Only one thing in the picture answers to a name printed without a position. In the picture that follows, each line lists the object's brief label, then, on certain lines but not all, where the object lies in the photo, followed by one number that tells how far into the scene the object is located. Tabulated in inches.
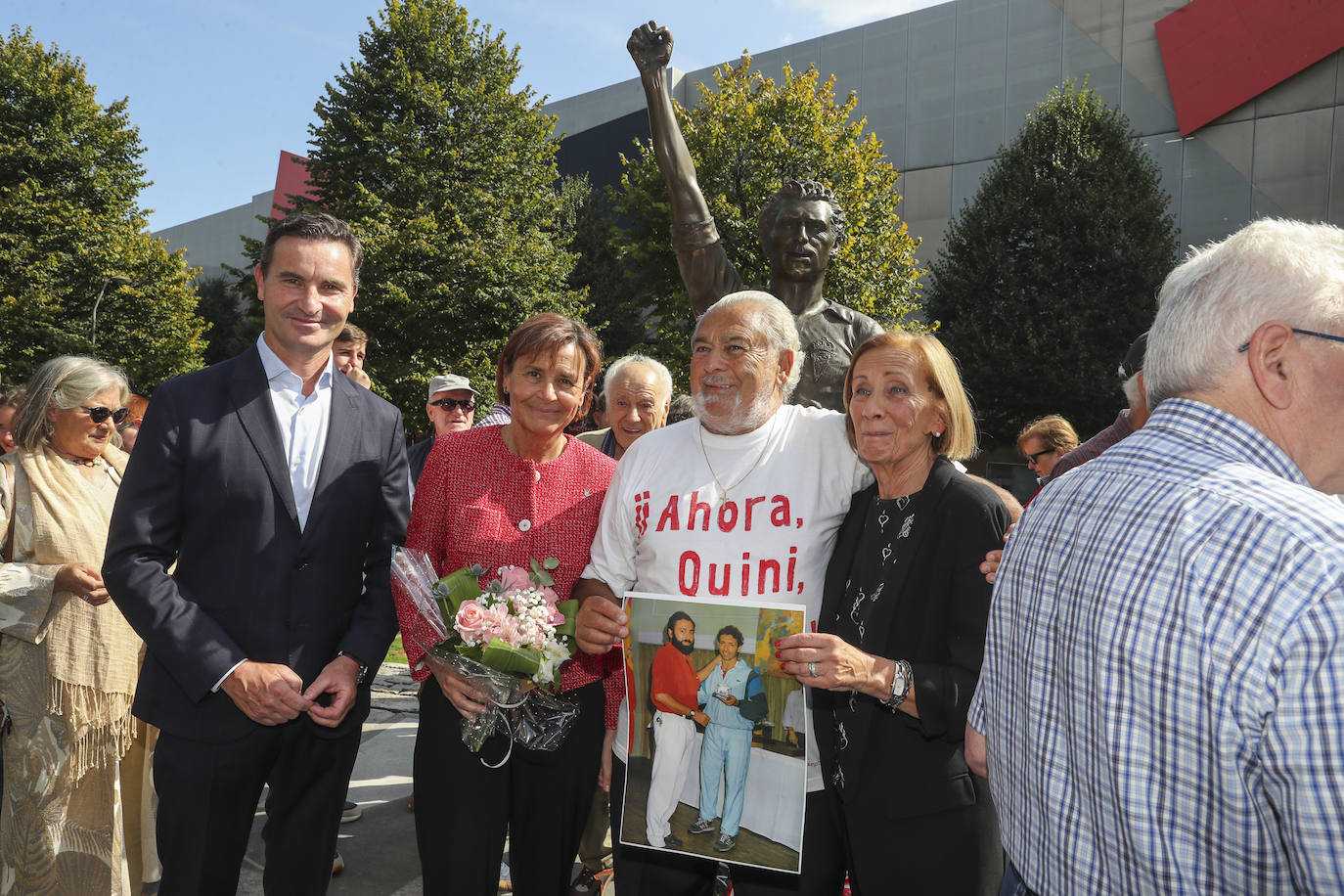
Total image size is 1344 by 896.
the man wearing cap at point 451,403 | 228.2
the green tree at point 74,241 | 1012.5
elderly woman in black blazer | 86.3
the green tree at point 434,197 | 906.1
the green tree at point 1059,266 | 802.8
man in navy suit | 101.0
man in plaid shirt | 43.7
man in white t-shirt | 97.4
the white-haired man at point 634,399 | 193.6
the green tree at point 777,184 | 765.9
